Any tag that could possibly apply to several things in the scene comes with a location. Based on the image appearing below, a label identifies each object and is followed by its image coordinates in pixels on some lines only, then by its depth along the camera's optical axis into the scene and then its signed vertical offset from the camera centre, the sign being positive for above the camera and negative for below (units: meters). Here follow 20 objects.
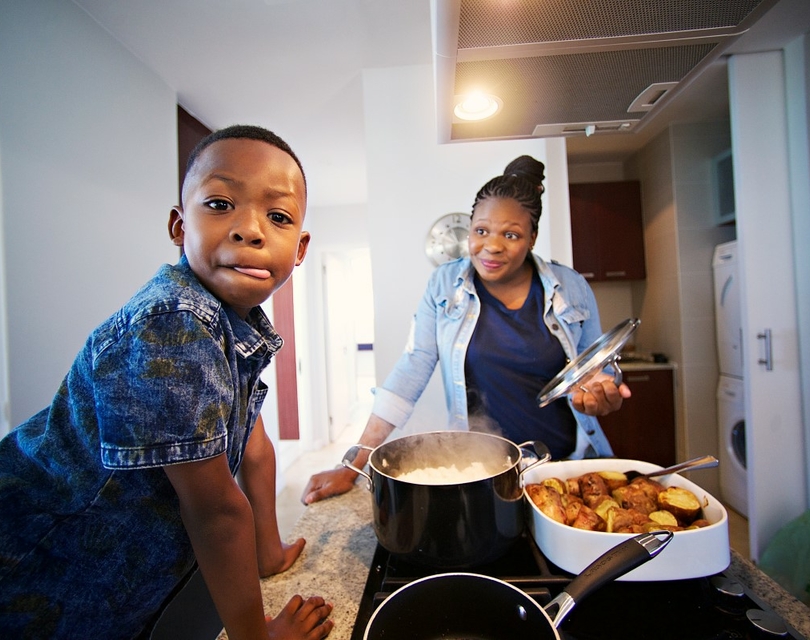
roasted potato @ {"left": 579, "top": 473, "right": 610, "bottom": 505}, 0.63 -0.28
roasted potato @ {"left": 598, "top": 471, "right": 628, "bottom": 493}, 0.66 -0.28
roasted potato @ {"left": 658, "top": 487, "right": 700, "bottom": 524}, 0.55 -0.28
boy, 0.38 -0.12
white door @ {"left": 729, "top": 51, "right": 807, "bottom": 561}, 2.01 +0.05
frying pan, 0.37 -0.28
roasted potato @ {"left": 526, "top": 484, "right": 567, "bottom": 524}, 0.55 -0.27
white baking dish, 0.46 -0.29
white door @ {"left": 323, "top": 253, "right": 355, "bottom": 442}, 4.66 -0.18
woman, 1.11 -0.05
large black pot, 0.49 -0.25
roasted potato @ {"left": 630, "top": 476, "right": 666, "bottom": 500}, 0.61 -0.28
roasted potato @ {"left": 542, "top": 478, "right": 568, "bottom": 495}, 0.64 -0.28
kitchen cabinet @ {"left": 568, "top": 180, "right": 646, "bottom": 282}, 3.27 +0.72
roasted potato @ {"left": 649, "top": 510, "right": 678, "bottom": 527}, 0.54 -0.29
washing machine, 2.55 -0.91
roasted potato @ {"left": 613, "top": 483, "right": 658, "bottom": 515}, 0.58 -0.29
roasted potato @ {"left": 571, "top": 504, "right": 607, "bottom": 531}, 0.54 -0.29
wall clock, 1.89 +0.42
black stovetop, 0.42 -0.34
